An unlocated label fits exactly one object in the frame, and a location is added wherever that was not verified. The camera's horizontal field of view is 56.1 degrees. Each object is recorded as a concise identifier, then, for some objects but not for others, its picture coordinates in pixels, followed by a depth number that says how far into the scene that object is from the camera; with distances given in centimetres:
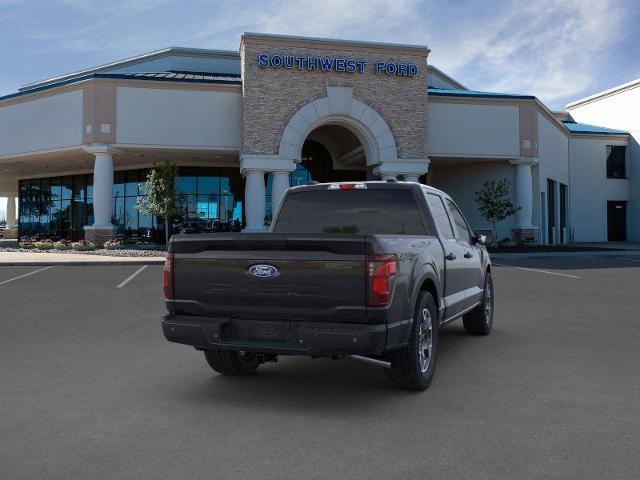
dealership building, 2773
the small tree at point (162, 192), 2719
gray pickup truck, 462
